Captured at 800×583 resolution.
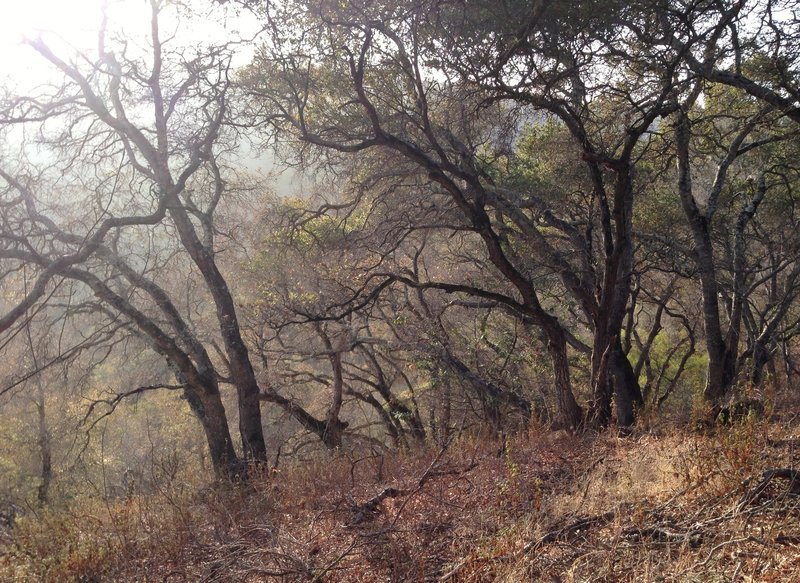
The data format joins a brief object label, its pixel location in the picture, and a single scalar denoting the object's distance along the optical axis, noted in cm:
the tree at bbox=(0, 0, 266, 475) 820
